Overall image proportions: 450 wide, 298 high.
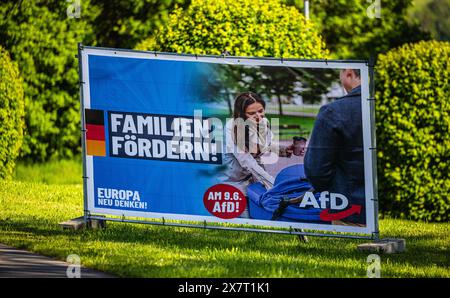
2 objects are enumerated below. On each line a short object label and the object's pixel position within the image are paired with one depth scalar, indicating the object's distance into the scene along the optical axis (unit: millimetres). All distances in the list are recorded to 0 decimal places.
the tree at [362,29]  24906
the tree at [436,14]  43844
